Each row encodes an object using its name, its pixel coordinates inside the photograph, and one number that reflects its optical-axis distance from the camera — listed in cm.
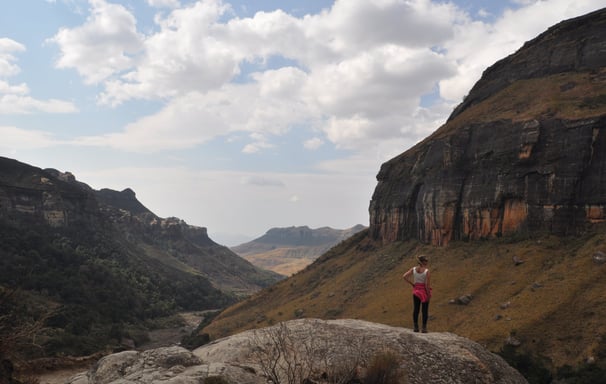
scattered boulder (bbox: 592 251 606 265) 3976
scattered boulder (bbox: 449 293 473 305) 4492
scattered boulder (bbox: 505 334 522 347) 3491
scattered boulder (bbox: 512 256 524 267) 4656
